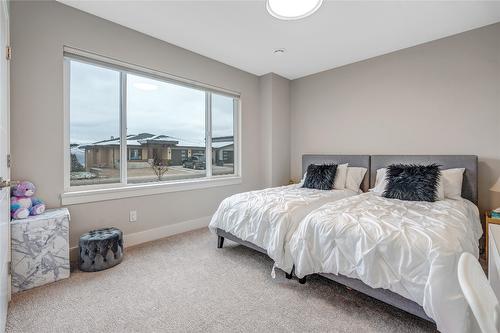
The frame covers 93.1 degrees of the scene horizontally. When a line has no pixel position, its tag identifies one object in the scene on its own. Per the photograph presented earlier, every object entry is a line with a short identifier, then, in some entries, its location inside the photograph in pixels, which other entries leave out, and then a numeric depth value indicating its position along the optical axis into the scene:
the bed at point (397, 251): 1.28
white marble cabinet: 1.88
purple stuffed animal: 1.96
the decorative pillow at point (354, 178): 3.38
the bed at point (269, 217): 2.06
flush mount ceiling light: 2.22
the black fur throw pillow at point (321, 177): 3.28
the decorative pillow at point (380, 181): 2.88
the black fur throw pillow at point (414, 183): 2.49
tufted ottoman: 2.21
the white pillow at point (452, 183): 2.57
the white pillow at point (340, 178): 3.35
